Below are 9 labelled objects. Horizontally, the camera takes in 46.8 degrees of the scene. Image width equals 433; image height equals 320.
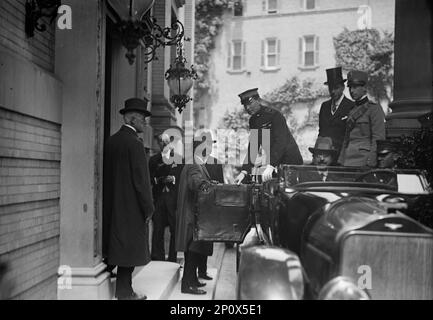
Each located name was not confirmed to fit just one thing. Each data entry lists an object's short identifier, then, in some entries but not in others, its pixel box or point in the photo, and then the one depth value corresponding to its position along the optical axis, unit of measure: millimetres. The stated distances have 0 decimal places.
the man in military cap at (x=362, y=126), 5668
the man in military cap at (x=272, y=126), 6367
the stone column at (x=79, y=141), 4914
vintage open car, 3236
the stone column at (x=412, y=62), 6508
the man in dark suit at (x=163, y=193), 7730
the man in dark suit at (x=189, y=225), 5910
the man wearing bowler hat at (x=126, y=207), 4859
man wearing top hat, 6191
